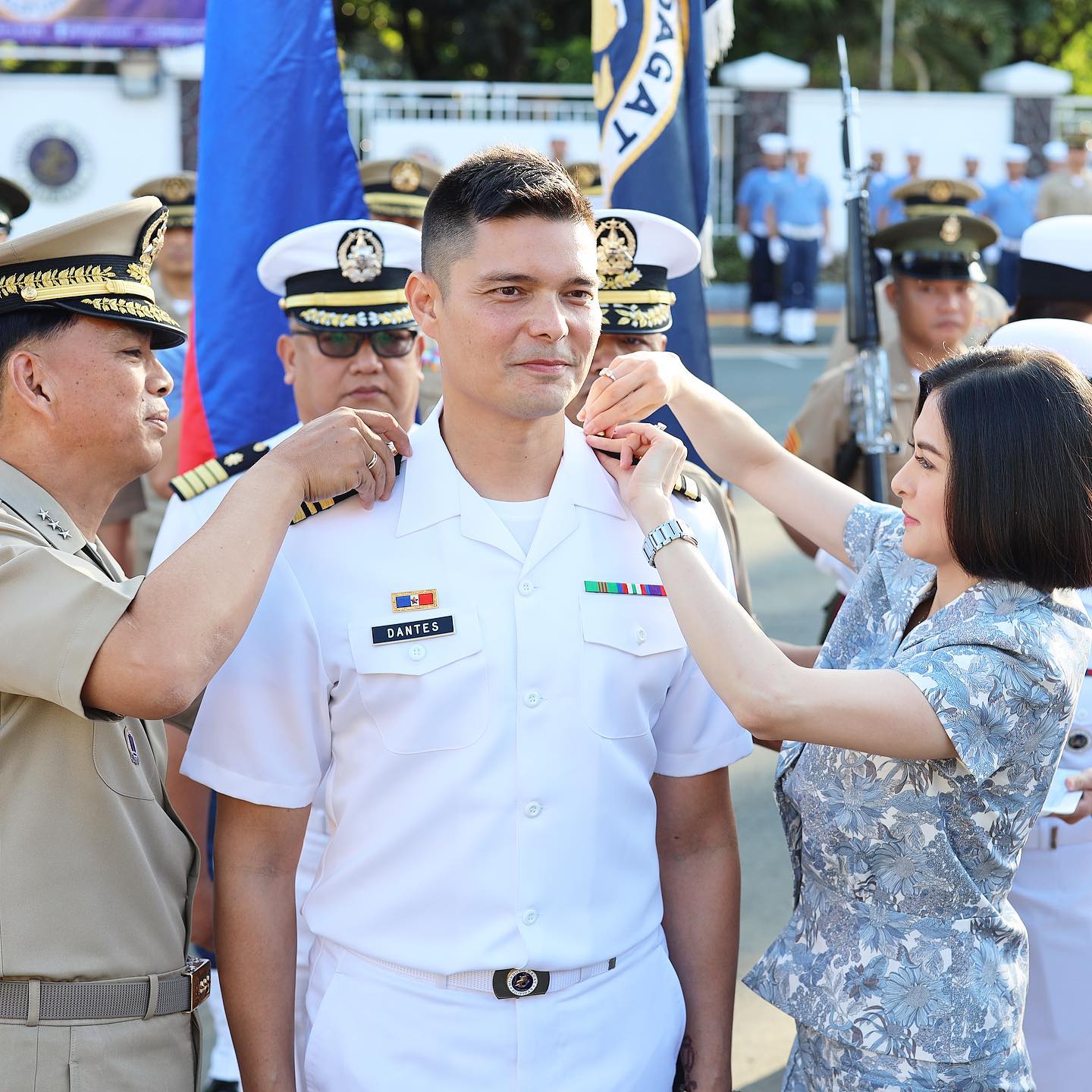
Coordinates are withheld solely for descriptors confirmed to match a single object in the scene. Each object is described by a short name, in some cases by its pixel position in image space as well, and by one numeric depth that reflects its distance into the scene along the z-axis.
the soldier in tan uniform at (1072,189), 17.47
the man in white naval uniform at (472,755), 2.04
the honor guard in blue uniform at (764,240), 18.89
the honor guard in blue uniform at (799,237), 18.42
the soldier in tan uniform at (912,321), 4.60
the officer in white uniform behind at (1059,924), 2.74
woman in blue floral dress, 2.07
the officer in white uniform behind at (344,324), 3.48
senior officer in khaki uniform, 1.85
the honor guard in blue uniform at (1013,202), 19.67
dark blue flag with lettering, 4.02
